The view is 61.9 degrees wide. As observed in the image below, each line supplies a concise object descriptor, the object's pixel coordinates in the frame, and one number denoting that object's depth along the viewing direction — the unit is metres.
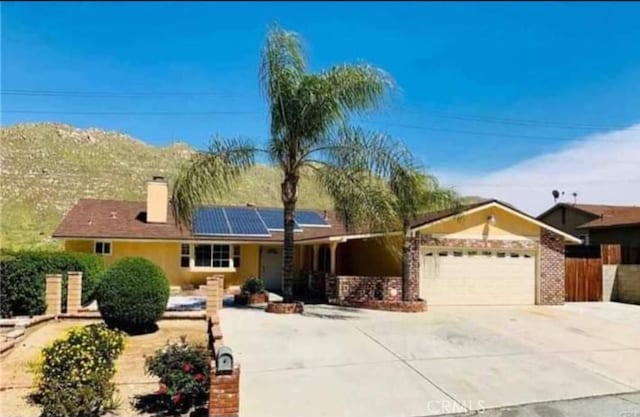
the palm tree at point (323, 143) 14.17
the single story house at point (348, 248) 16.69
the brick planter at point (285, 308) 14.54
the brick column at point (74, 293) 14.37
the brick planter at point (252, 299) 17.36
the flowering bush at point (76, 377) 6.76
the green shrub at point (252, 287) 17.58
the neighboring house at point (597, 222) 25.56
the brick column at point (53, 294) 14.13
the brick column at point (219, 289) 14.67
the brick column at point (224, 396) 6.25
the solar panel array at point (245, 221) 22.61
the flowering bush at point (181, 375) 6.89
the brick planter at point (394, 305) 15.42
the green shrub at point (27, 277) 13.98
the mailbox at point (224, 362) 6.29
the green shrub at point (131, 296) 11.86
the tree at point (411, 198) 14.46
